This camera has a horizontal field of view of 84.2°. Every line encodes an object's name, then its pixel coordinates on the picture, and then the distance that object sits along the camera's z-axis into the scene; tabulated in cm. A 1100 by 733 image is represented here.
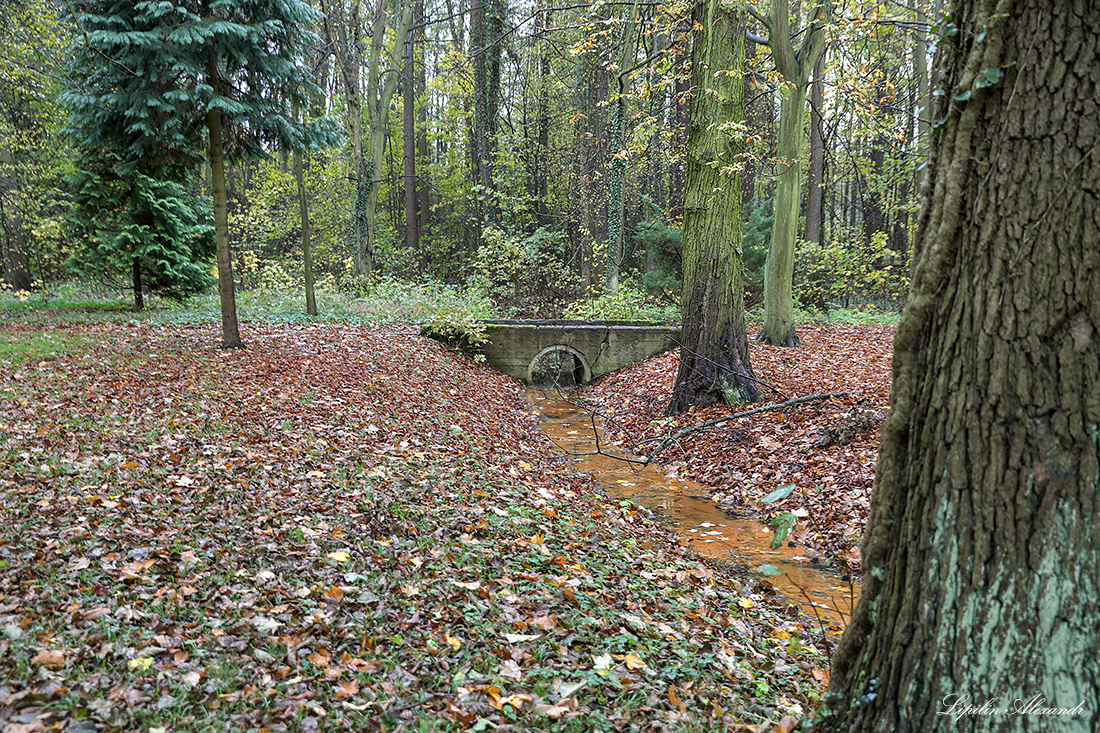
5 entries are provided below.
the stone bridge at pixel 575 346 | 1449
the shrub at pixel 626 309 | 1664
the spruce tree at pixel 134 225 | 1454
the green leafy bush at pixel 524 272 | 2175
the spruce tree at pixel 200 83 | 871
